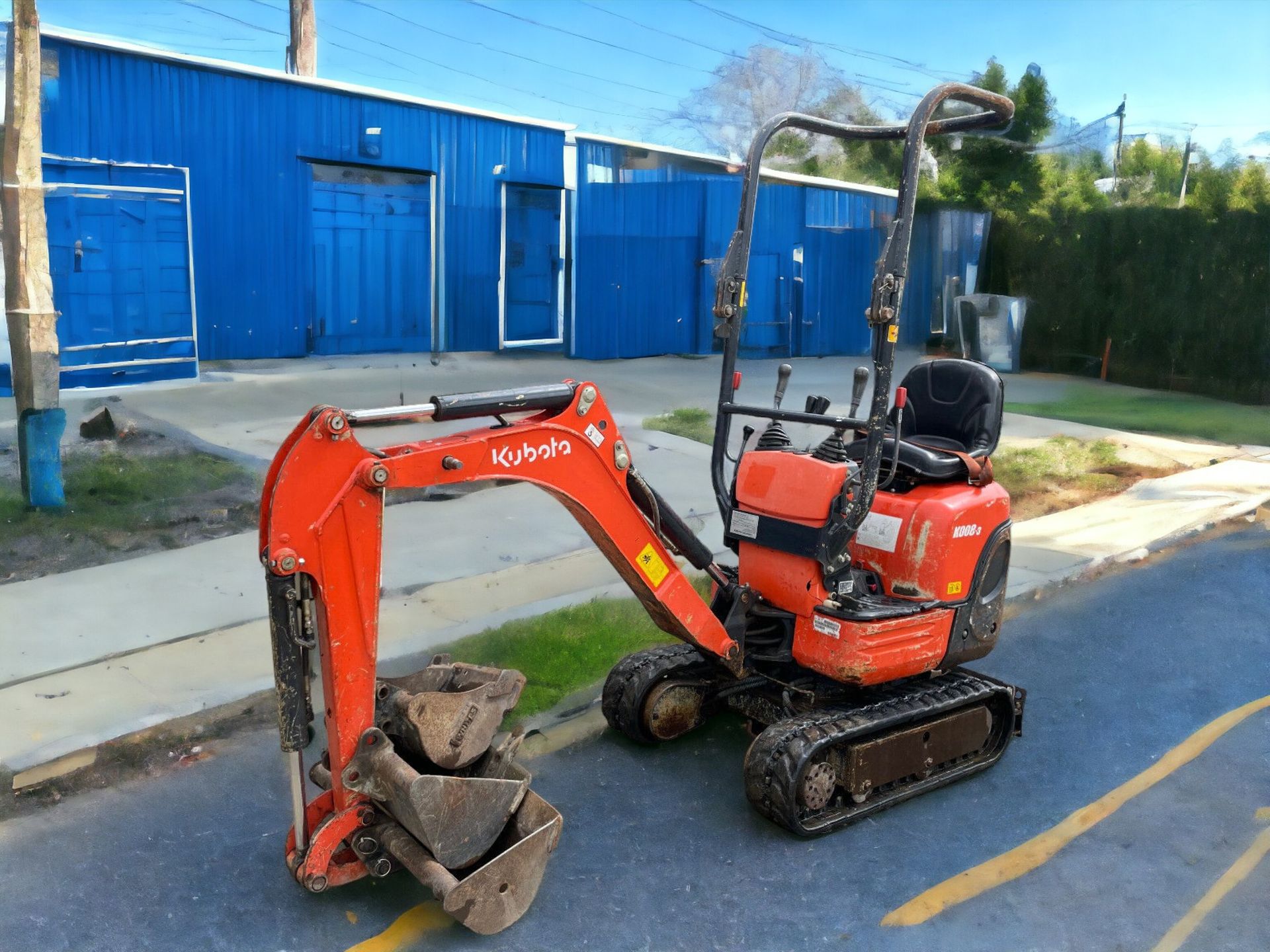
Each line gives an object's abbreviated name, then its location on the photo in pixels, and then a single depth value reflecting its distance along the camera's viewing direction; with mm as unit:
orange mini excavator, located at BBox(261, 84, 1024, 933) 3691
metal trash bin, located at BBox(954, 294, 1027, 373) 21109
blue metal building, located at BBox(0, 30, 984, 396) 12930
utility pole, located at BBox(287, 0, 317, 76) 18906
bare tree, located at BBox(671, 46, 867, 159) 40344
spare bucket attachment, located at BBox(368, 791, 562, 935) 3684
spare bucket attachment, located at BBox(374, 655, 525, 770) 3846
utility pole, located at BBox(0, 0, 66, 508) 8164
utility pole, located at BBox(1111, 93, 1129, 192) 22703
